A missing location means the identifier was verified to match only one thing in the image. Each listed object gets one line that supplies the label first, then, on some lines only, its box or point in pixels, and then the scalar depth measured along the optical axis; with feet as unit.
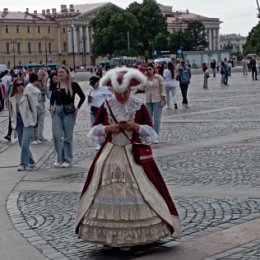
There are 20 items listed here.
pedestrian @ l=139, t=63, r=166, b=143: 53.11
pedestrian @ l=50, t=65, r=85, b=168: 43.21
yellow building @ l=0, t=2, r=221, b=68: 533.55
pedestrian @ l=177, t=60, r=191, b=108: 91.97
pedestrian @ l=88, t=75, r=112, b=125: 50.42
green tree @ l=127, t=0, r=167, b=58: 454.40
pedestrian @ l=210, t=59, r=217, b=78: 217.68
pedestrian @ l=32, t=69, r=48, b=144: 57.93
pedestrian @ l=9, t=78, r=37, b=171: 42.91
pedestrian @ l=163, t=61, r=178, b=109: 87.14
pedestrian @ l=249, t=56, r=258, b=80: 166.18
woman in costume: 22.99
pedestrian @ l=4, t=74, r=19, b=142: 60.30
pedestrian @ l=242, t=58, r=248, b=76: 209.29
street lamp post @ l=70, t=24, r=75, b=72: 501.64
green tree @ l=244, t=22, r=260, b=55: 354.25
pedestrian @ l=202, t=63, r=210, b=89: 141.69
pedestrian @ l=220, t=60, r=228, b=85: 150.65
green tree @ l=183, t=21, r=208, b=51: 486.79
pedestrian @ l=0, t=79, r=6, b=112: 89.30
